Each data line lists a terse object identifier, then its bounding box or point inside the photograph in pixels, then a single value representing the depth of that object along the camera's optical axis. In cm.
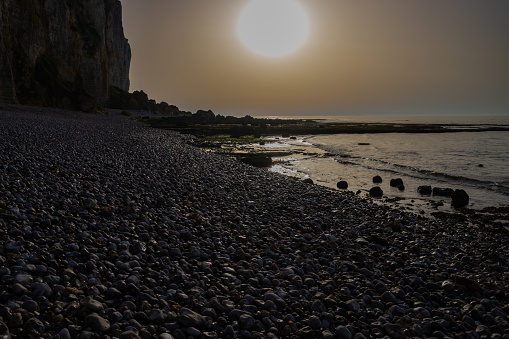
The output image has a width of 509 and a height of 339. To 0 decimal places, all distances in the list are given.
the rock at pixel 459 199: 1584
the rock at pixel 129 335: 388
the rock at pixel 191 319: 441
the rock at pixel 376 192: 1716
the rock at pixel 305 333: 458
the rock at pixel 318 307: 528
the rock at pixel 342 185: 1881
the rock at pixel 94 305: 429
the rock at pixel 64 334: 373
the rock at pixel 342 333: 470
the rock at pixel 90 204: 799
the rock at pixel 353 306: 543
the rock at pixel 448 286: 648
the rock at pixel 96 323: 398
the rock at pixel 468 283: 656
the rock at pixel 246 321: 462
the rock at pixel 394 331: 488
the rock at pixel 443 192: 1752
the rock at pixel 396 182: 1966
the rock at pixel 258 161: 2555
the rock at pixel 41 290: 434
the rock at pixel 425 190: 1811
